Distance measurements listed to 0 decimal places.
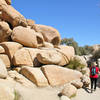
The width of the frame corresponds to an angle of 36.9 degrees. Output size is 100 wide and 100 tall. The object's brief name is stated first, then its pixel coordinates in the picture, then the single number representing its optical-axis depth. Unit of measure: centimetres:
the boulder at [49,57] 864
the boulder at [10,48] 907
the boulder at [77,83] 784
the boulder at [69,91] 668
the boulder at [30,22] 1240
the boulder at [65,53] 983
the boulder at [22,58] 885
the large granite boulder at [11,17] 1077
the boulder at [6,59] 898
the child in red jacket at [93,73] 797
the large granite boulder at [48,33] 1272
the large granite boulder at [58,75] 806
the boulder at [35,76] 754
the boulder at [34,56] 920
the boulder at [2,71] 653
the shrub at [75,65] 986
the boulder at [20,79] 731
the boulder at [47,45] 1137
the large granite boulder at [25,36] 978
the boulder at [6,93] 511
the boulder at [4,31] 1001
